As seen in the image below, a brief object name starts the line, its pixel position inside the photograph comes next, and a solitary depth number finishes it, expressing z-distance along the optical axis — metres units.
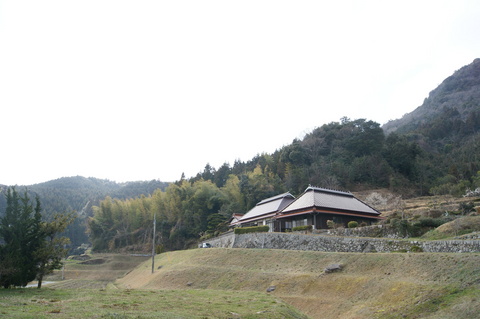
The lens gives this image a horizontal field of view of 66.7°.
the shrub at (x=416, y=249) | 22.98
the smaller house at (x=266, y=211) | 45.32
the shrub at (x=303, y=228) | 36.01
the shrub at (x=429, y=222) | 28.06
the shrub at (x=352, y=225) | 33.50
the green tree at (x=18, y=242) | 20.77
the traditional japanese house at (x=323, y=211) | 37.09
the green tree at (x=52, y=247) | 22.80
